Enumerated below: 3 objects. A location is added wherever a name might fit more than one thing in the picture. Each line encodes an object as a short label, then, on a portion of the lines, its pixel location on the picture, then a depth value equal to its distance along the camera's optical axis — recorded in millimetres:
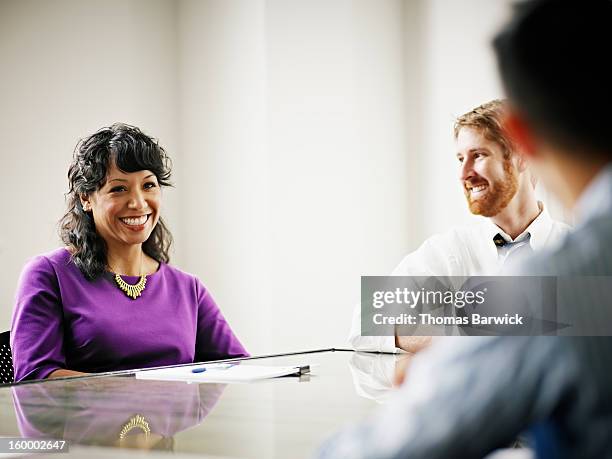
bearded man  2543
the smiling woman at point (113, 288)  2189
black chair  2287
